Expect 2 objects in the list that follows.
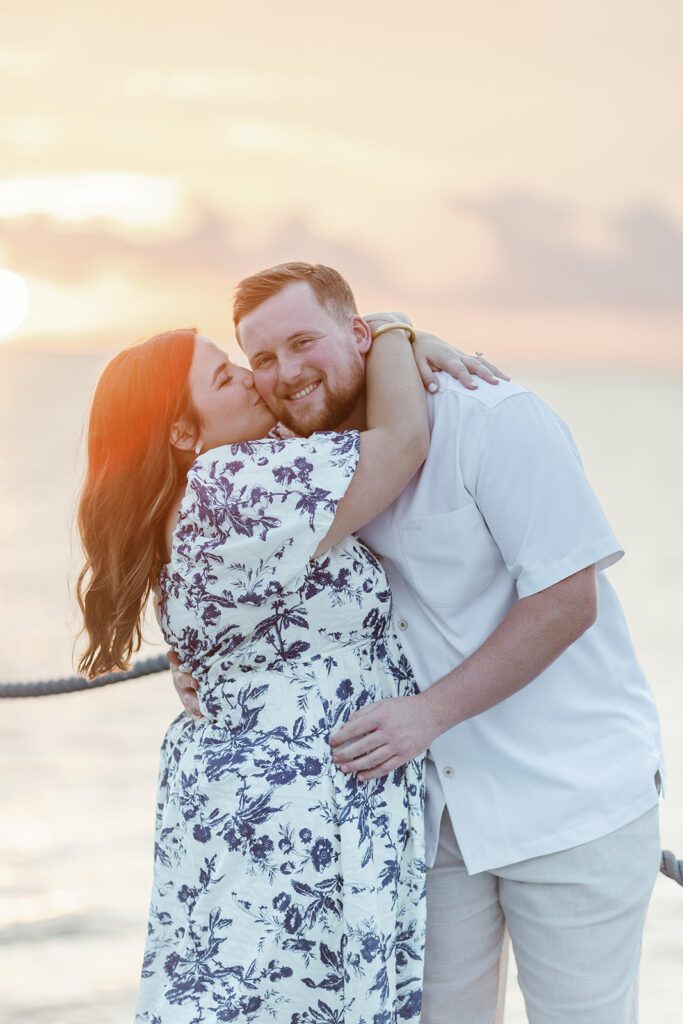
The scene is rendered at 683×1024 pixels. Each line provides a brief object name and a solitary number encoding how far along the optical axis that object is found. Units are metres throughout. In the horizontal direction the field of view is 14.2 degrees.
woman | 3.57
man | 3.56
